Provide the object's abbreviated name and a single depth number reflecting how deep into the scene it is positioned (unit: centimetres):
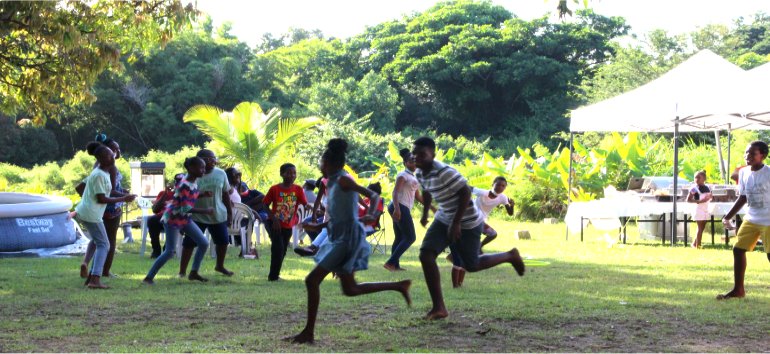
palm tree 2292
